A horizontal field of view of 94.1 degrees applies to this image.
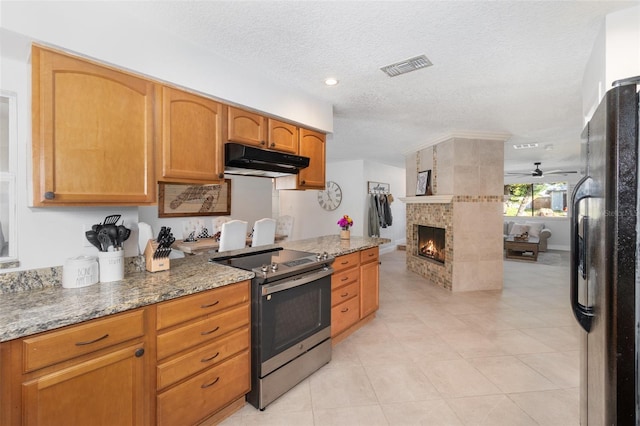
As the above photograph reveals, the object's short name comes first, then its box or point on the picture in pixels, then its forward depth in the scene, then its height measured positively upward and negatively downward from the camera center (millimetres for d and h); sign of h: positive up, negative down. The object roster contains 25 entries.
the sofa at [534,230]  7633 -479
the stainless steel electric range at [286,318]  1904 -754
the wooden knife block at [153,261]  1875 -310
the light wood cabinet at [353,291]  2719 -792
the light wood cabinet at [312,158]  2891 +554
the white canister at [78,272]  1553 -319
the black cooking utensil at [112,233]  1682 -119
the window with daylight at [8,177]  1534 +180
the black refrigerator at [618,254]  909 -132
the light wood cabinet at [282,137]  2533 +669
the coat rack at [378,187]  7075 +609
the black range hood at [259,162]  2160 +401
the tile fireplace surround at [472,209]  4387 +44
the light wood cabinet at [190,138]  1881 +496
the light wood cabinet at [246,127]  2240 +666
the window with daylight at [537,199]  8555 +378
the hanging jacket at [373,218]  6926 -141
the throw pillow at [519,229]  7613 -437
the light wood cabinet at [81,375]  1088 -663
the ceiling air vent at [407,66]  2166 +1108
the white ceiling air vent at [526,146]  5074 +1155
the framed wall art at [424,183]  4945 +486
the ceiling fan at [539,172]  7258 +1106
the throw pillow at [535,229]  7613 -438
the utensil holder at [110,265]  1637 -298
